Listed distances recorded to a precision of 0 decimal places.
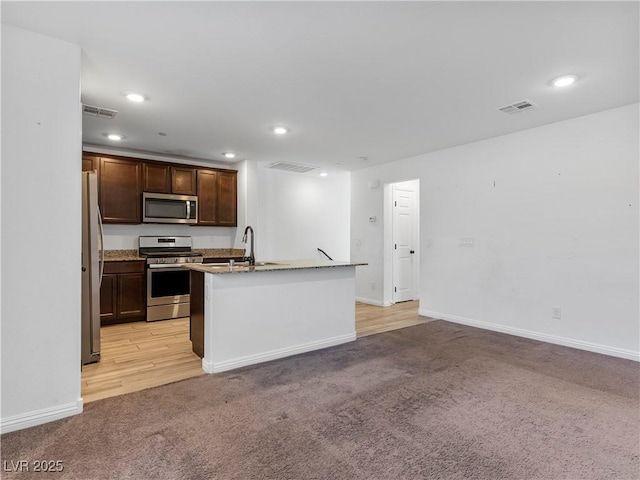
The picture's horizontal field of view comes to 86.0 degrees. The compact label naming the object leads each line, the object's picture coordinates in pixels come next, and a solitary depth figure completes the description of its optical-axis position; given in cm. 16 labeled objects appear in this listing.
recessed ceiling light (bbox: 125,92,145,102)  310
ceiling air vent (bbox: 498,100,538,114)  328
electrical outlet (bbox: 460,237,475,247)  466
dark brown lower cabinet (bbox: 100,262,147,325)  455
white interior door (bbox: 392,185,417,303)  619
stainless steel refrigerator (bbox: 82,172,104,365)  314
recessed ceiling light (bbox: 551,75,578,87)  276
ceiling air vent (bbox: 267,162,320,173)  600
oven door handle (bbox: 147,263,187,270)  478
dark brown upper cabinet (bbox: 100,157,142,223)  478
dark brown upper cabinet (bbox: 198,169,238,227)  559
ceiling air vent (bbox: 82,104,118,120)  342
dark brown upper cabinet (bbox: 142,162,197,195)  509
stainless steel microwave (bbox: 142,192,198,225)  505
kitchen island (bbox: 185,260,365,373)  307
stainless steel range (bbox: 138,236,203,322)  479
